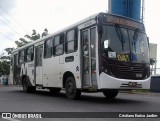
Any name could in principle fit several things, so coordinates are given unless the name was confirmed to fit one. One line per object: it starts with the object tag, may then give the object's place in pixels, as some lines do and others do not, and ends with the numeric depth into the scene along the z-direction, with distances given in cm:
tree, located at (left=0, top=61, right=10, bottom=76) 6831
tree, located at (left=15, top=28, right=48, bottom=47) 5617
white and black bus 1182
